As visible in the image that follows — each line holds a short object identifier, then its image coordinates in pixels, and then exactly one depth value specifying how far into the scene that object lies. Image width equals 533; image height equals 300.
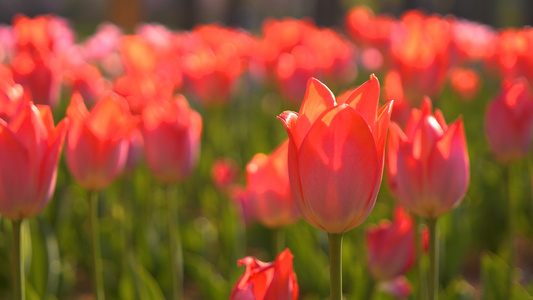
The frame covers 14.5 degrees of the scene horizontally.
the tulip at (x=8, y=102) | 1.11
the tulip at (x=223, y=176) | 1.70
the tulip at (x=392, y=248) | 1.24
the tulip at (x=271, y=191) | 1.18
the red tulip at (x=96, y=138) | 1.17
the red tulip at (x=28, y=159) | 1.07
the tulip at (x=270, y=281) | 1.03
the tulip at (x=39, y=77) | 1.37
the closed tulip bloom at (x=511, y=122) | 1.22
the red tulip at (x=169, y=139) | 1.25
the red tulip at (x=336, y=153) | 1.01
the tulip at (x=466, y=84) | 3.32
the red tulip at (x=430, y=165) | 1.10
